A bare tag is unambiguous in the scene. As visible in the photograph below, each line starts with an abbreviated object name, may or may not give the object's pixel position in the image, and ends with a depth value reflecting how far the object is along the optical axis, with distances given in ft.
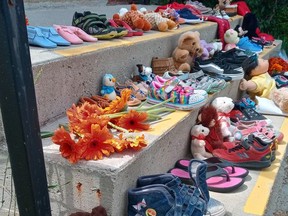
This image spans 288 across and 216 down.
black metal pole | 2.14
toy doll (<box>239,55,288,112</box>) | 9.77
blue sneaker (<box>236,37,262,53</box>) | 12.63
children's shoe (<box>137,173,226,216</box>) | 4.58
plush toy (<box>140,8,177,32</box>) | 9.37
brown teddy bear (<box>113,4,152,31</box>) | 8.68
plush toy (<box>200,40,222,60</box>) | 9.83
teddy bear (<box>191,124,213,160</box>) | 6.73
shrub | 19.61
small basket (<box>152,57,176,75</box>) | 8.14
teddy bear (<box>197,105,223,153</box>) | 6.97
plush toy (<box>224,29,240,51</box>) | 11.99
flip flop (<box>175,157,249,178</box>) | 6.01
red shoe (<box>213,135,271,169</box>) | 6.46
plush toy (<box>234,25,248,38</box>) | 13.67
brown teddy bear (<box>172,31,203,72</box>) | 8.68
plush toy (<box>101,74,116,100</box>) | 6.29
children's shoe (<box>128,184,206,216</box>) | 4.27
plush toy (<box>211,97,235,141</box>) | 7.38
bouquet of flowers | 4.31
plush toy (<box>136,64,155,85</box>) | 7.46
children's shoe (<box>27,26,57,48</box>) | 5.97
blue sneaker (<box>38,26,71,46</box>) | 6.26
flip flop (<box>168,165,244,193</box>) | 5.66
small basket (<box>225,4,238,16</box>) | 15.44
